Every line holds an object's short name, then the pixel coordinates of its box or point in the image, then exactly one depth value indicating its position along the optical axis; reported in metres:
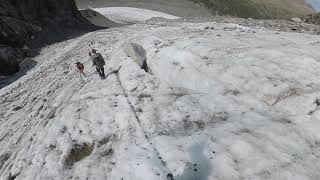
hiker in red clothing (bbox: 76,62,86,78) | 10.08
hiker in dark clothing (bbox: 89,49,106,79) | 9.43
